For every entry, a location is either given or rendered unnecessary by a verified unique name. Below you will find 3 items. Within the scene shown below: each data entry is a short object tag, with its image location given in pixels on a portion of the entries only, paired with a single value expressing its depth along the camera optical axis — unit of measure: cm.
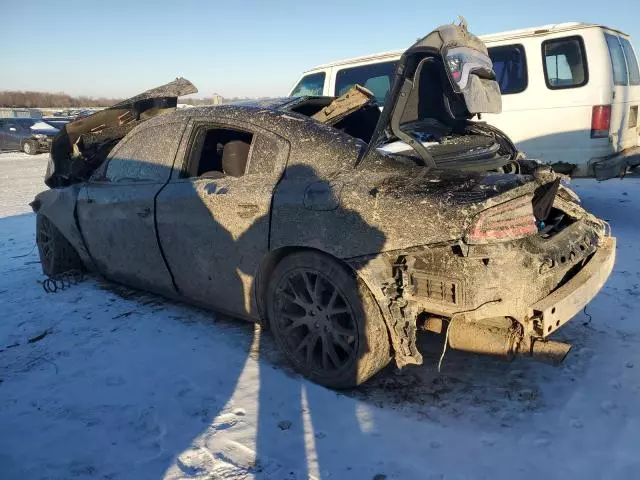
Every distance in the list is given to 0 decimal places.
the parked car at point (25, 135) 2186
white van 613
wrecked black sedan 240
